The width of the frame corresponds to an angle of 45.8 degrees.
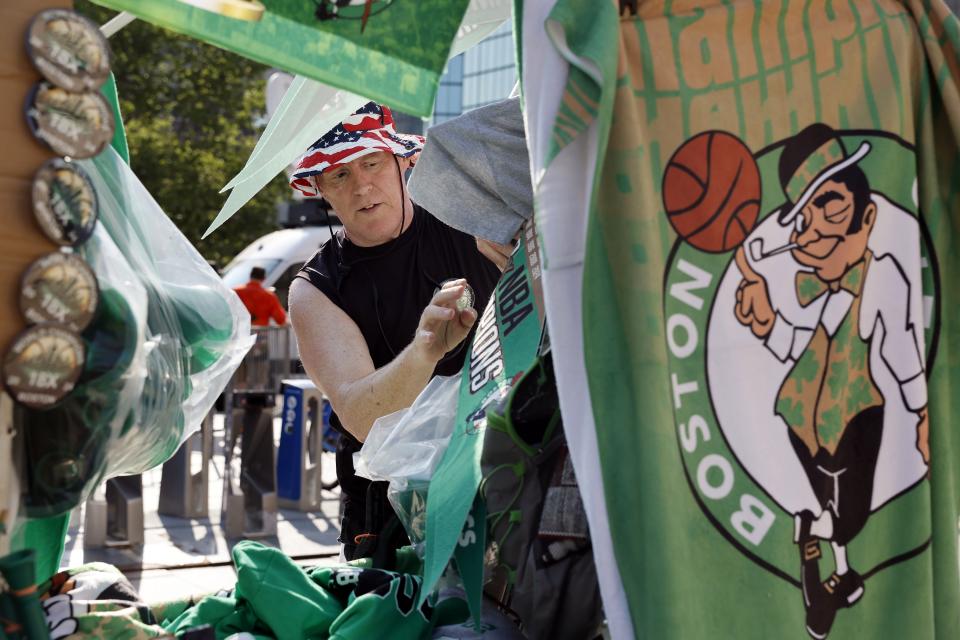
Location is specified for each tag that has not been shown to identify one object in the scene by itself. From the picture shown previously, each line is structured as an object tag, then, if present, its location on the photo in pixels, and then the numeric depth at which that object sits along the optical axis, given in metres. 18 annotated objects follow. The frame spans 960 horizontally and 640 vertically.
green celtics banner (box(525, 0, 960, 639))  1.48
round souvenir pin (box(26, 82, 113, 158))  1.35
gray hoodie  2.06
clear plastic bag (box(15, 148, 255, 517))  1.42
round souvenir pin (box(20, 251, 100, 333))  1.32
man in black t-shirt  2.95
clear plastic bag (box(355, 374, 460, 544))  1.95
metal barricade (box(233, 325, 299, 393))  8.34
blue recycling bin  7.96
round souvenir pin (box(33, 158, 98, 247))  1.34
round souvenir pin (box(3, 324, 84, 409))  1.32
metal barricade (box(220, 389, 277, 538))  7.23
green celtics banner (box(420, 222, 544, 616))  1.71
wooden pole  1.32
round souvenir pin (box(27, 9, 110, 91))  1.35
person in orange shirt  12.18
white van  18.20
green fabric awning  1.46
